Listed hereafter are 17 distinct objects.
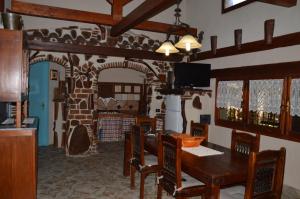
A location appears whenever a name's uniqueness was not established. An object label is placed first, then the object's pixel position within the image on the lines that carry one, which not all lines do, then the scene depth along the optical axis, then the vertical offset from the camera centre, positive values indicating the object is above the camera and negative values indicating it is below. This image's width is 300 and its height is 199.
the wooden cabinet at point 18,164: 2.88 -0.84
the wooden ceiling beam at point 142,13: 3.31 +1.05
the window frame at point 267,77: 4.08 +0.08
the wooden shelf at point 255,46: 4.02 +0.78
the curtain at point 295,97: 3.96 -0.07
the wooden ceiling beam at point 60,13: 4.43 +1.25
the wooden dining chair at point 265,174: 2.25 -0.72
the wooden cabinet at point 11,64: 2.88 +0.23
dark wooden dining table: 2.42 -0.74
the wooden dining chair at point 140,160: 3.46 -0.99
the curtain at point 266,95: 4.29 -0.05
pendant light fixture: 3.40 +0.60
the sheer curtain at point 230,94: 5.08 -0.06
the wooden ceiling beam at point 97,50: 5.43 +0.81
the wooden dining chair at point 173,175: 2.70 -0.90
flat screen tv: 5.72 +0.34
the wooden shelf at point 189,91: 5.64 -0.02
